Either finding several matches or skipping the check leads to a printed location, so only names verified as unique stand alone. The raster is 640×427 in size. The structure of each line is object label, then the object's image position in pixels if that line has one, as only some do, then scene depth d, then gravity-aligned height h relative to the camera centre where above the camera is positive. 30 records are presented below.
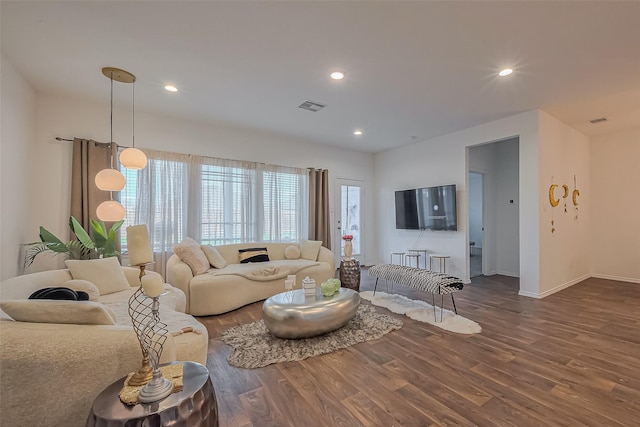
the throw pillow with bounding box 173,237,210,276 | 3.65 -0.54
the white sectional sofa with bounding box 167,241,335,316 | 3.45 -0.82
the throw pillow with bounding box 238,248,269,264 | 4.50 -0.64
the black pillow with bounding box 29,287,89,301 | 1.93 -0.56
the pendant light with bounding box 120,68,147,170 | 3.14 +0.69
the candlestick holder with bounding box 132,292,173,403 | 1.14 -0.72
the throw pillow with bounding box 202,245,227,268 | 4.02 -0.59
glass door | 6.40 +0.07
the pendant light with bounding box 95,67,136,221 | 2.98 +0.41
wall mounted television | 5.13 +0.17
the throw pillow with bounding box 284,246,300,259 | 4.95 -0.65
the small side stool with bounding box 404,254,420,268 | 5.48 -0.89
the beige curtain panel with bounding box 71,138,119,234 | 3.64 +0.54
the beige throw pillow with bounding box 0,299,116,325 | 1.36 -0.48
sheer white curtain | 4.15 +0.28
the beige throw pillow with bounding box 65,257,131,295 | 2.79 -0.60
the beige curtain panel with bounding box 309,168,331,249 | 5.78 +0.24
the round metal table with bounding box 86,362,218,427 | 1.07 -0.79
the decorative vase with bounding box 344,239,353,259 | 4.52 -0.54
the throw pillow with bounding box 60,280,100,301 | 2.47 -0.64
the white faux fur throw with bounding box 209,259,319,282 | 3.82 -0.77
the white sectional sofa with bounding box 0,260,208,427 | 1.17 -0.68
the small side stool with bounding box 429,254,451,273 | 5.26 -0.89
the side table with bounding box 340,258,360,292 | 4.46 -0.94
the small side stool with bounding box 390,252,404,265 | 5.91 -0.90
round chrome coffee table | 2.61 -0.96
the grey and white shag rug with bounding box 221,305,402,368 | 2.39 -1.23
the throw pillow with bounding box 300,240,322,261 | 4.93 -0.60
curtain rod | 3.66 +1.04
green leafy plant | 3.18 -0.32
